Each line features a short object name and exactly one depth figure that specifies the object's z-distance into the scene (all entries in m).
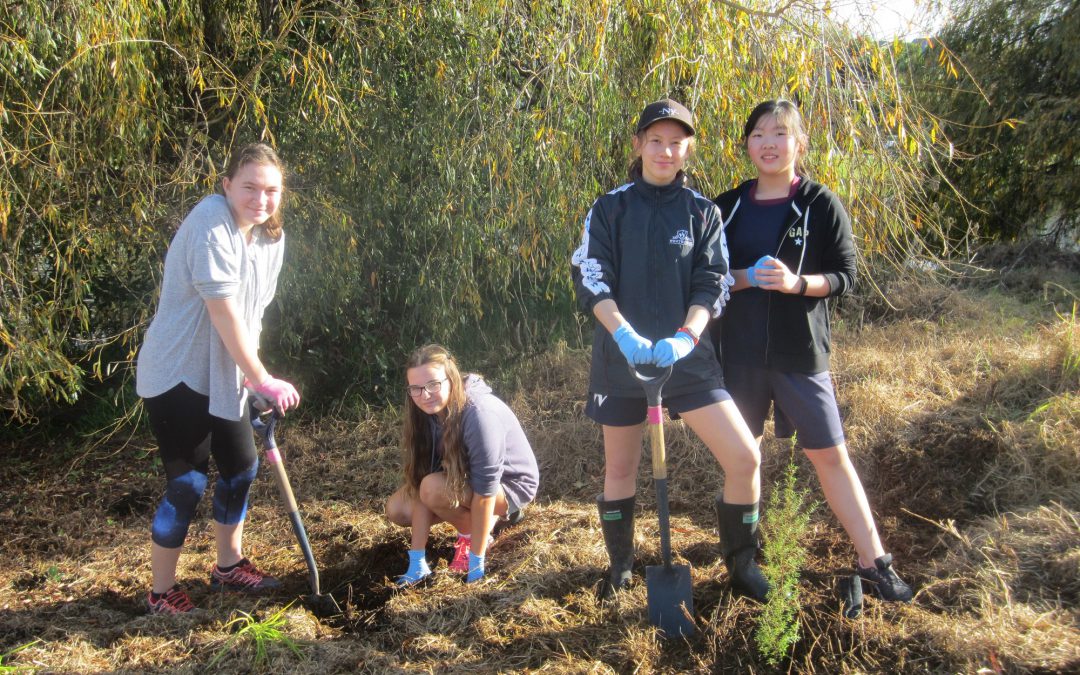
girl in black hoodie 2.76
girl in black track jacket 2.72
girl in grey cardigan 2.82
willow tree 3.92
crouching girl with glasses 3.29
